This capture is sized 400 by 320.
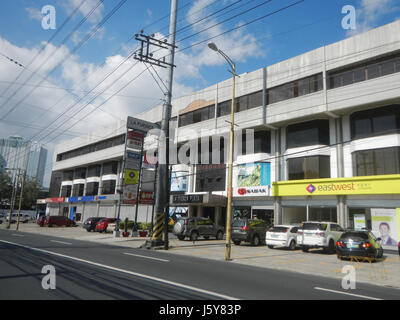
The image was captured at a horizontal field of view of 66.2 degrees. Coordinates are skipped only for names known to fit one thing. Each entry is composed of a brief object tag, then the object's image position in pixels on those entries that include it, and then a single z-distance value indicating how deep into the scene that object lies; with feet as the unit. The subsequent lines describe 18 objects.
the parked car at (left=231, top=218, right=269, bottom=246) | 69.31
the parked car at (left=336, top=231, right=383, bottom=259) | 46.44
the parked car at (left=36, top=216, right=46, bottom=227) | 137.69
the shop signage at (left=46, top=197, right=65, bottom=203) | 204.54
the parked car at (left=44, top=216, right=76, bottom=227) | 135.64
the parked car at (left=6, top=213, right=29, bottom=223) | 176.87
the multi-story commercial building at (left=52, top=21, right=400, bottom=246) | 70.74
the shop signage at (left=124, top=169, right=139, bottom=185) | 83.93
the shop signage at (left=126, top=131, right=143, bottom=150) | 86.90
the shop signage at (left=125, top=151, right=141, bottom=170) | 85.54
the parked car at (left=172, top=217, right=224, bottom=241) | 77.36
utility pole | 61.93
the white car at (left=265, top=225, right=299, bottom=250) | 61.77
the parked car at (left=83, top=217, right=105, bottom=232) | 110.93
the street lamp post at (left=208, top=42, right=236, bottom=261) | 47.06
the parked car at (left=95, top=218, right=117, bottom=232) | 105.91
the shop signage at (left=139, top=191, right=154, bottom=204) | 88.28
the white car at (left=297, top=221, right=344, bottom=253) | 57.11
